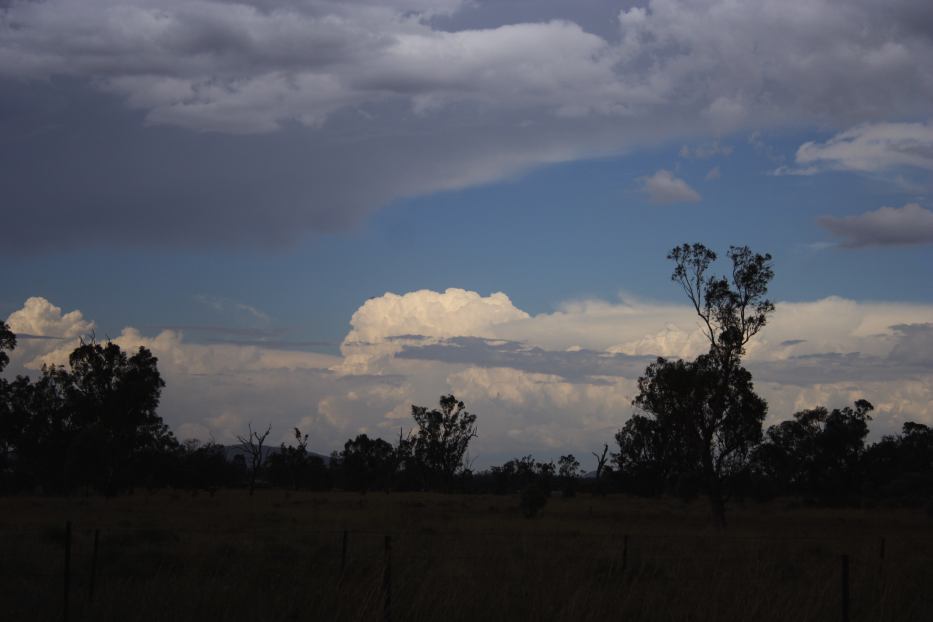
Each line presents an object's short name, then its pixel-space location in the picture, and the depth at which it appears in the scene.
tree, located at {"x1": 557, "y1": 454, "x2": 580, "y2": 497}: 128.49
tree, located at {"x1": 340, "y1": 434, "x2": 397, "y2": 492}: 110.25
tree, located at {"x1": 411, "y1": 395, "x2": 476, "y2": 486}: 106.44
